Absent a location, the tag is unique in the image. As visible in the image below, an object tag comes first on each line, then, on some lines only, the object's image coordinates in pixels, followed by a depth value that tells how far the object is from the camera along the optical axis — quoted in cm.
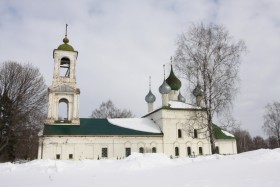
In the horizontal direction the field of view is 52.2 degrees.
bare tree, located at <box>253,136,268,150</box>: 7189
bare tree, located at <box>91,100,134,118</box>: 4378
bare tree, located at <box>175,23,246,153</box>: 1834
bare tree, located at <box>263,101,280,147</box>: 4261
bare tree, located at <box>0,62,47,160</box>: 2498
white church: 2738
